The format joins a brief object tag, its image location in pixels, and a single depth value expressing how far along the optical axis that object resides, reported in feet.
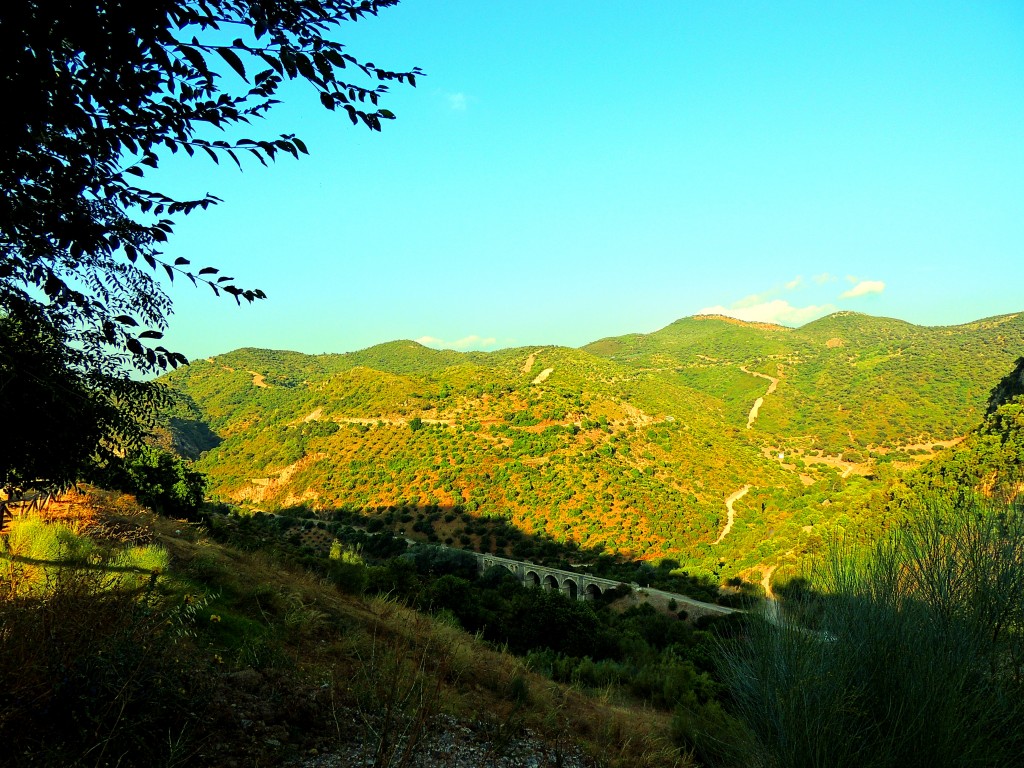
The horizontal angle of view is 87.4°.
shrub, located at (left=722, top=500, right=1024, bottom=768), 13.34
